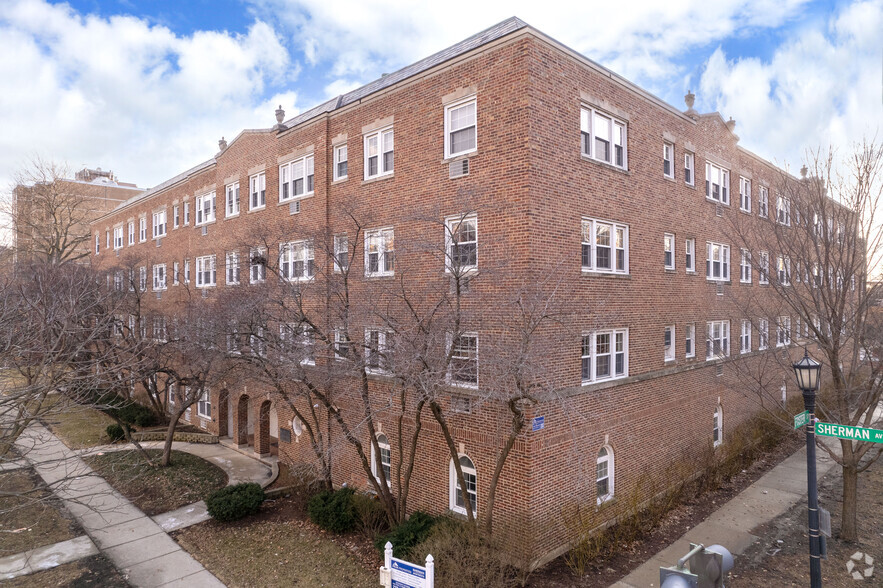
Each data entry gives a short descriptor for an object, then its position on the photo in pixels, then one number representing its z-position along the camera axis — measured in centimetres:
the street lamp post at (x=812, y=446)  791
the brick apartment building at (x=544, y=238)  1175
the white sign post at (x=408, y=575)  802
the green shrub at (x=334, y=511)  1339
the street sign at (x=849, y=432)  762
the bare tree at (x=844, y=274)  1145
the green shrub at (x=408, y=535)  1115
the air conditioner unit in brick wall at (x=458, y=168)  1273
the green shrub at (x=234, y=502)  1418
